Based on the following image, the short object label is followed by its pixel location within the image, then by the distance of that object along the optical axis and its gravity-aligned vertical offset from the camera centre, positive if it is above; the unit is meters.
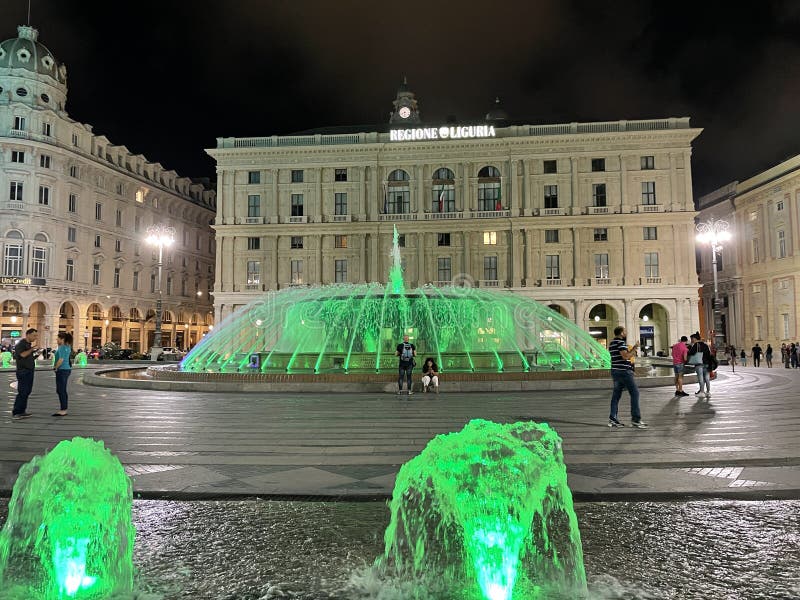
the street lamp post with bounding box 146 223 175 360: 38.06 +6.73
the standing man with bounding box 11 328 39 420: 10.41 -0.68
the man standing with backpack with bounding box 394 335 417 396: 14.18 -0.61
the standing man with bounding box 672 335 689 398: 13.88 -0.65
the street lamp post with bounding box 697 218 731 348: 32.00 +5.64
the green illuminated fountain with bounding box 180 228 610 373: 18.67 +0.17
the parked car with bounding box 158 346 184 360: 41.12 -1.29
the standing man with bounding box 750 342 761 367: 33.81 -1.35
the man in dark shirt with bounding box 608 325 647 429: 9.09 -0.69
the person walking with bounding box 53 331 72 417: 10.73 -0.54
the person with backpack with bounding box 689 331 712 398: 13.96 -0.72
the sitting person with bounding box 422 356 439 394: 14.64 -1.05
